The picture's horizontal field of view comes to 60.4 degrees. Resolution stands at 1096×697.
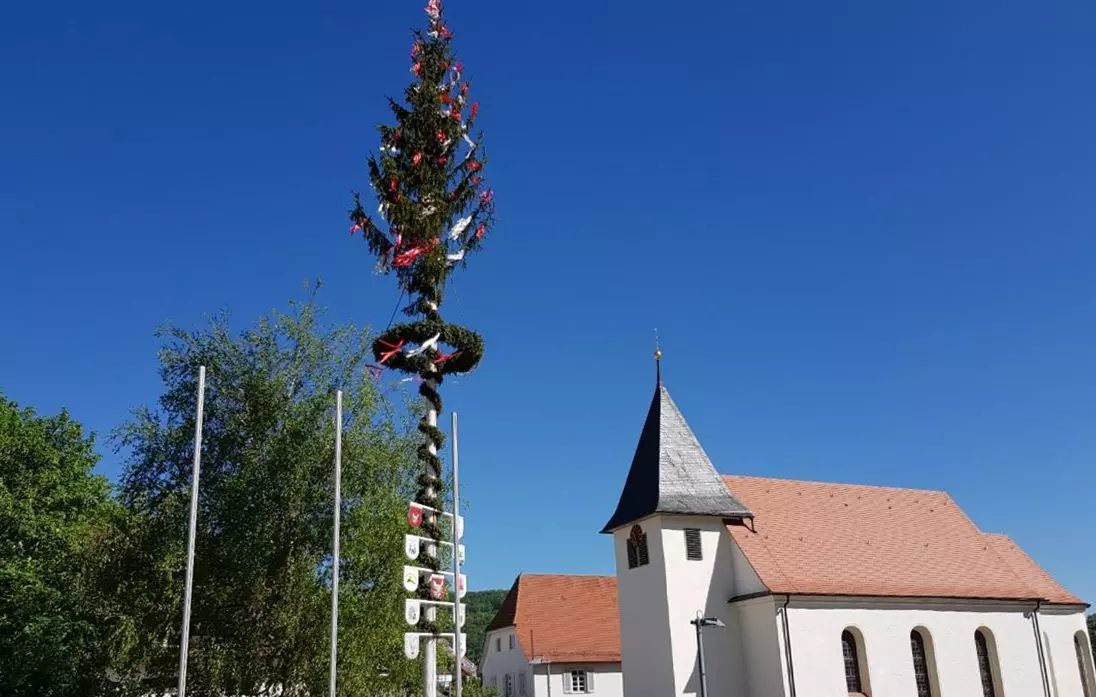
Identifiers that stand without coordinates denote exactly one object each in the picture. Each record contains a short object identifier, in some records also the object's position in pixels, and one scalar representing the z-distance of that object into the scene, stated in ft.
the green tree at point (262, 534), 73.20
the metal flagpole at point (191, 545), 41.86
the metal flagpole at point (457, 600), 49.06
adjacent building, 152.46
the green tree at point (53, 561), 75.46
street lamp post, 78.79
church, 104.37
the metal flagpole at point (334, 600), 48.84
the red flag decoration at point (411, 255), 55.98
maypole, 51.52
